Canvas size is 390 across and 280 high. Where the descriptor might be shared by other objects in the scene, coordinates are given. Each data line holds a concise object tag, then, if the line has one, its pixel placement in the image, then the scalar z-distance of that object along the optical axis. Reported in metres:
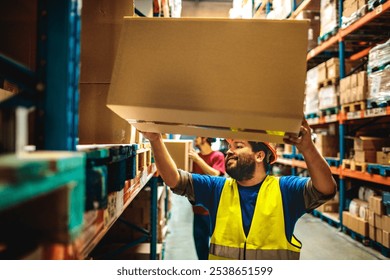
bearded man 1.81
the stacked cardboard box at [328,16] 4.80
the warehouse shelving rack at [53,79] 0.83
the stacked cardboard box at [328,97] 4.84
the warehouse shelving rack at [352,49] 3.85
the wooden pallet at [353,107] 4.10
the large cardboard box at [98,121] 1.66
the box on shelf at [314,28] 5.75
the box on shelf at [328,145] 5.34
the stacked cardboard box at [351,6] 4.15
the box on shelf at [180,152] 3.67
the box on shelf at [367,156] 4.13
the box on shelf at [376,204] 3.78
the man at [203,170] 3.38
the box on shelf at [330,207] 5.35
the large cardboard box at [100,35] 1.66
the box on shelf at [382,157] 3.77
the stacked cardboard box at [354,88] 4.01
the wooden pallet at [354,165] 4.14
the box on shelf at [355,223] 4.07
